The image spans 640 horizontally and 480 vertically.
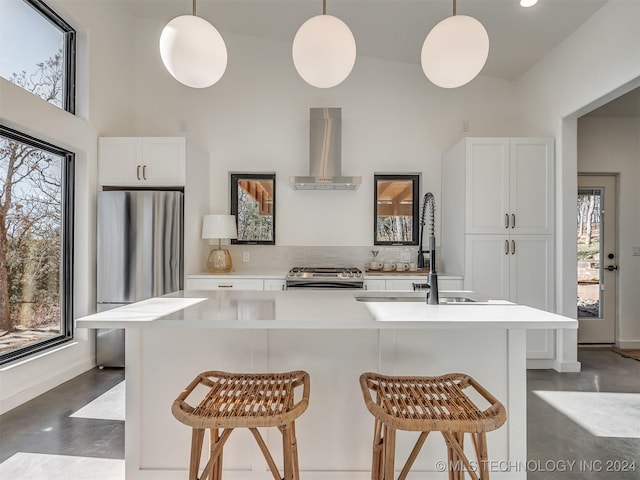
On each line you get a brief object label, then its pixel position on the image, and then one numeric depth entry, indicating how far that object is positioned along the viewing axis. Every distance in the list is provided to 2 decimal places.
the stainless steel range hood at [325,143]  4.13
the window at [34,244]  2.77
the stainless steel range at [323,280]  3.62
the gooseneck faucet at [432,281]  1.80
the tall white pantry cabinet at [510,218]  3.63
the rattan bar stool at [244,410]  1.24
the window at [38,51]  2.74
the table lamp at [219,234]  3.95
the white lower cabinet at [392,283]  3.75
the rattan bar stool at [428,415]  1.22
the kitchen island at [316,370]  1.71
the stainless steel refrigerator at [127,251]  3.50
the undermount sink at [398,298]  2.08
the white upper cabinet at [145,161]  3.64
